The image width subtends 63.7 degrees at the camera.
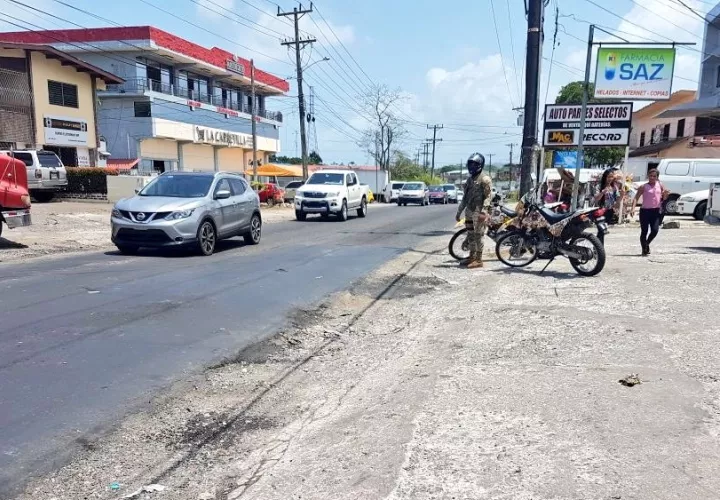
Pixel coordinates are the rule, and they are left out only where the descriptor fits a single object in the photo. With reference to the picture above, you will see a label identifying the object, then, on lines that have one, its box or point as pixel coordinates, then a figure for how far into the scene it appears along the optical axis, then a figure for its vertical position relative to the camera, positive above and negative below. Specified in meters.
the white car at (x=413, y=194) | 40.38 -1.69
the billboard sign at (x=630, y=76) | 17.94 +3.00
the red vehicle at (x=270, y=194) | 32.34 -1.50
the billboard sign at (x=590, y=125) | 16.45 +1.36
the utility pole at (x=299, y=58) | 35.19 +6.72
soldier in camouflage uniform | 9.82 -0.52
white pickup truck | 21.45 -1.00
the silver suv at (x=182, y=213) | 10.61 -0.90
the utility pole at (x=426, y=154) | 105.50 +2.94
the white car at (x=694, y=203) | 20.80 -1.06
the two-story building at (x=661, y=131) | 40.29 +3.46
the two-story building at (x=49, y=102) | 28.22 +3.22
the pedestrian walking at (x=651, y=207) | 10.91 -0.63
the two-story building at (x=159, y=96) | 45.16 +5.80
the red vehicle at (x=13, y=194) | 10.88 -0.59
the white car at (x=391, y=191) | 46.06 -1.75
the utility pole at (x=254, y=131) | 35.78 +2.25
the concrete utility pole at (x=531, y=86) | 14.38 +2.15
